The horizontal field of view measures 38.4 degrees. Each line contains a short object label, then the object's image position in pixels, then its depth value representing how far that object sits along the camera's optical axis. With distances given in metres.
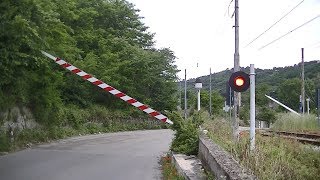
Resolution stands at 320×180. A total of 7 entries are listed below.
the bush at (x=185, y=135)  16.17
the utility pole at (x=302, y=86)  45.69
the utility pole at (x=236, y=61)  19.62
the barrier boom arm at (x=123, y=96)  18.28
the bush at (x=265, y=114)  73.61
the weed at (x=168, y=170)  12.63
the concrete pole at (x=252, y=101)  11.88
